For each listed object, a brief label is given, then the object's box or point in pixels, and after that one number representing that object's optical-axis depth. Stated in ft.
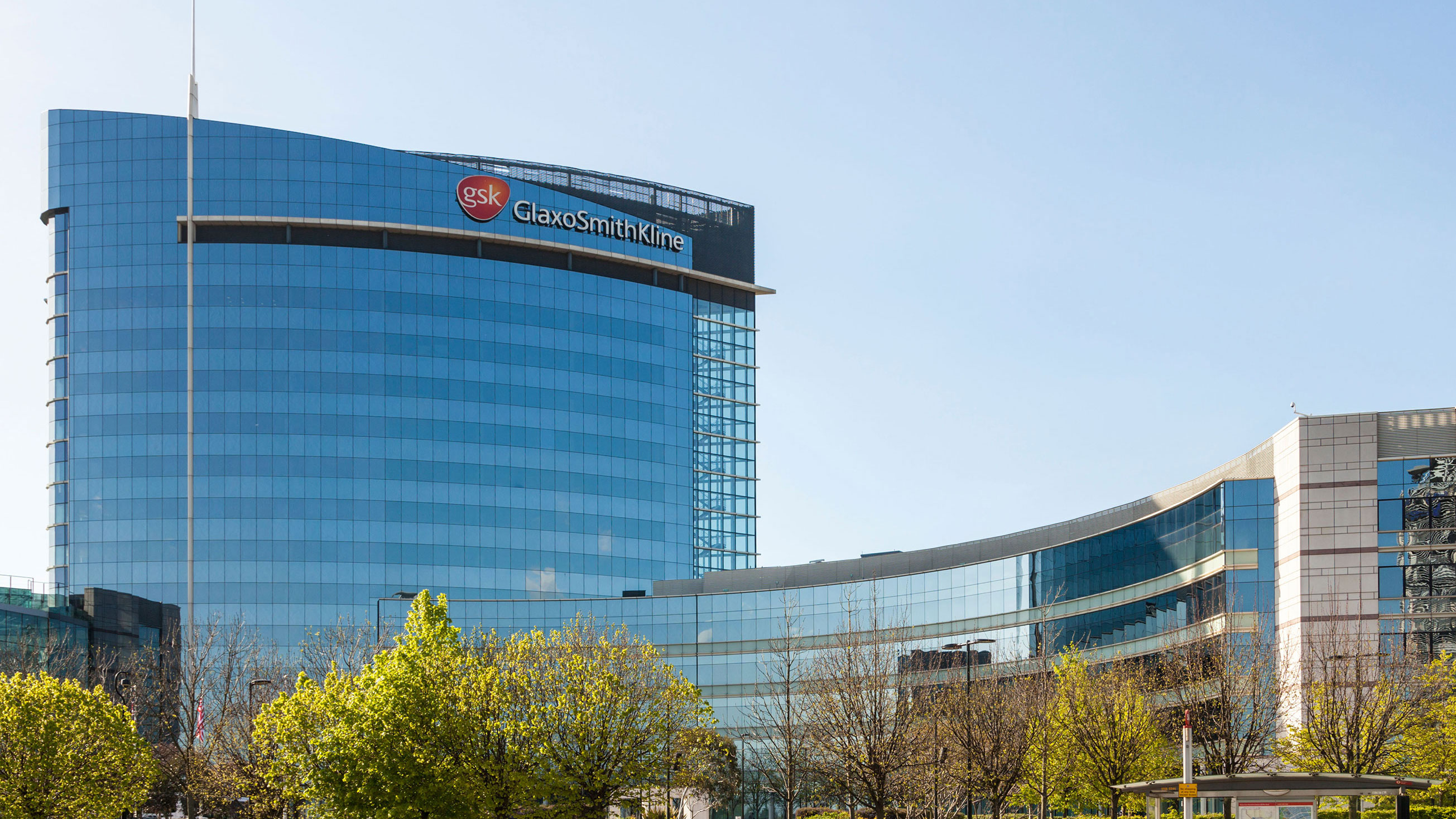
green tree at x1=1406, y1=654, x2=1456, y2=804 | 183.01
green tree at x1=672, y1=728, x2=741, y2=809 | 205.77
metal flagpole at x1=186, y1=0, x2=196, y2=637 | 288.39
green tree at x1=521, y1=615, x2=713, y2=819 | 164.96
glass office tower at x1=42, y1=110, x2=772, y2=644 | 437.17
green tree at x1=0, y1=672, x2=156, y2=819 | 173.17
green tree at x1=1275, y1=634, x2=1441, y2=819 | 179.83
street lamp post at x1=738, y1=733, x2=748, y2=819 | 321.32
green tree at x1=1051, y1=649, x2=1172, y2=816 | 196.75
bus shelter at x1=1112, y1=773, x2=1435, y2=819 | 127.03
